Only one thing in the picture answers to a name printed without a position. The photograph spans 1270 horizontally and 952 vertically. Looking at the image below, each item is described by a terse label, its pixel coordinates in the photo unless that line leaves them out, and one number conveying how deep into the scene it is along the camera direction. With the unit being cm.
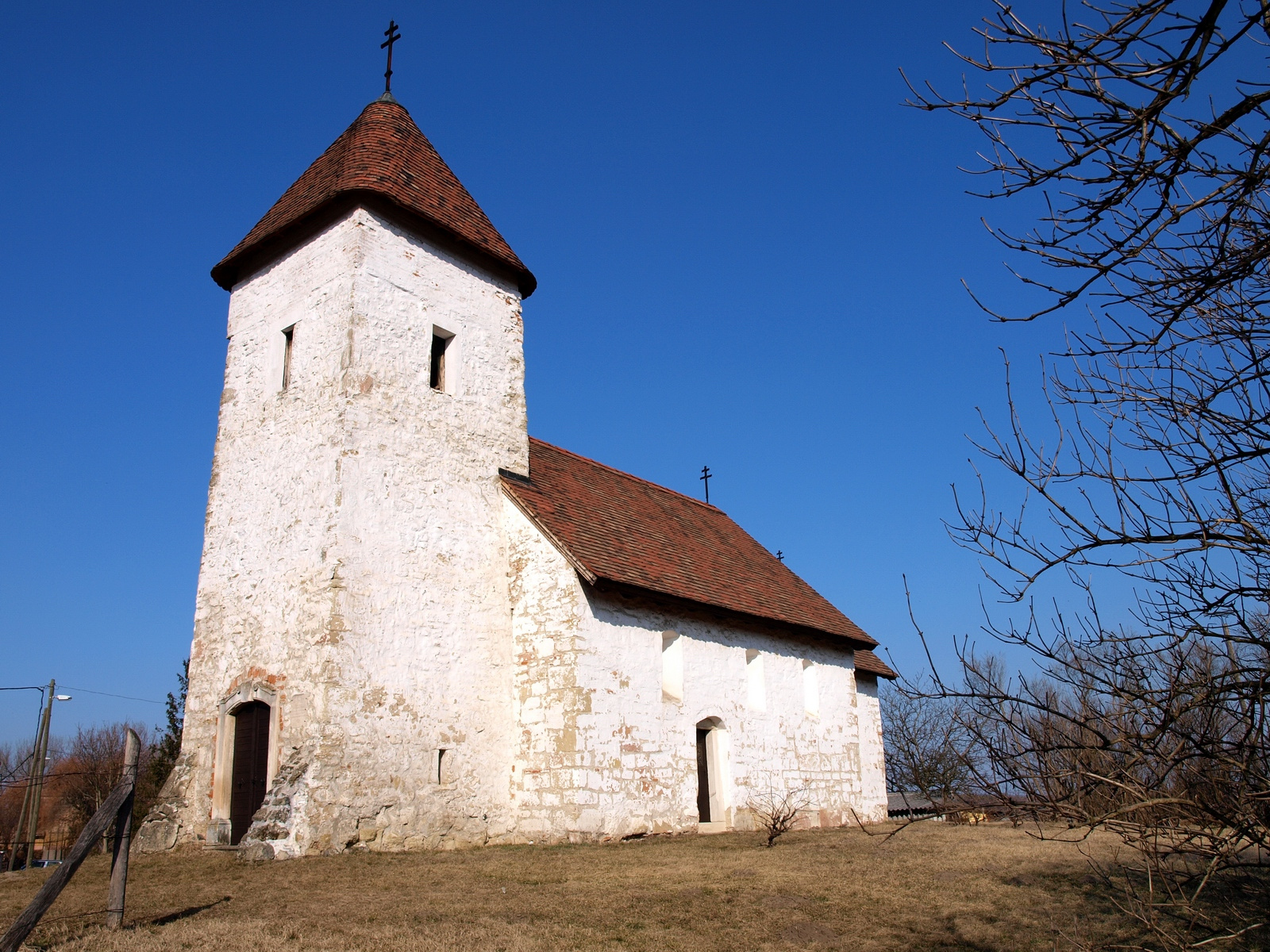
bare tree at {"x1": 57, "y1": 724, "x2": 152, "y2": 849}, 3675
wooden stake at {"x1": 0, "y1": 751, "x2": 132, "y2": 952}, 592
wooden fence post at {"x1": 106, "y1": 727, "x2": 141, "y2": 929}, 707
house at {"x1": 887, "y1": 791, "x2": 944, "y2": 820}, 3062
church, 1223
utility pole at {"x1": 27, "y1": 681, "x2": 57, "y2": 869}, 2319
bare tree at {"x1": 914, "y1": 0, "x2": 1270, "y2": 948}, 320
